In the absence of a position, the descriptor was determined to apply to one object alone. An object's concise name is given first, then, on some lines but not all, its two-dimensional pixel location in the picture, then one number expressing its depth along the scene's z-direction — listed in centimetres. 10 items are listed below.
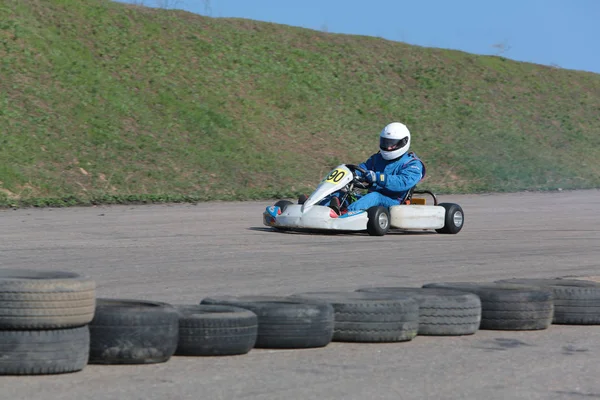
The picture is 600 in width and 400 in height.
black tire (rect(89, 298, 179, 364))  1090
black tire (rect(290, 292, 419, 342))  1277
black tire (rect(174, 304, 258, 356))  1151
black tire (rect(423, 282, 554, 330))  1415
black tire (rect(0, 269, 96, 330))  1015
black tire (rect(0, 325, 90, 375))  1010
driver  2922
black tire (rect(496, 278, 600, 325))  1491
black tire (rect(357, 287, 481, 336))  1353
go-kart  2834
